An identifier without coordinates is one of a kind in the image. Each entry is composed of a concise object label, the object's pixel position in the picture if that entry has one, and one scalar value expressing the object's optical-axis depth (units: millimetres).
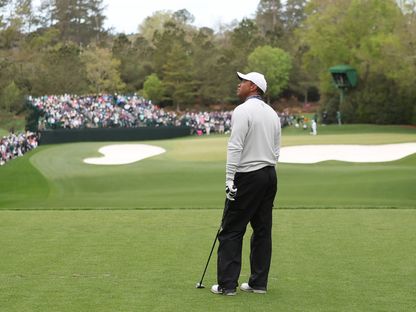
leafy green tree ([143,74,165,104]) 77000
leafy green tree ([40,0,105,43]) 114594
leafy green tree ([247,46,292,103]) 75688
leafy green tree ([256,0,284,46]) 123625
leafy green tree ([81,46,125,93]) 75188
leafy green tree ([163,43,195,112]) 75625
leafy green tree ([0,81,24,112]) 30078
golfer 6879
